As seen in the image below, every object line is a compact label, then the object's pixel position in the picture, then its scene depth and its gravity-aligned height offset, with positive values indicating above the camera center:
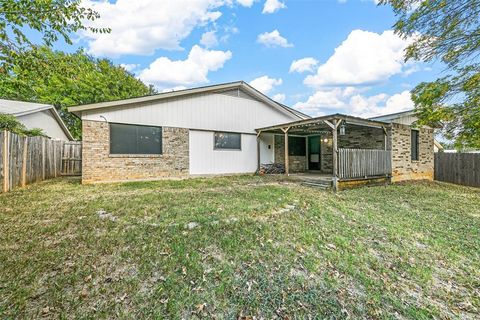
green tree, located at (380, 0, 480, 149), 4.71 +2.52
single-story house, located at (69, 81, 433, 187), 8.06 +0.99
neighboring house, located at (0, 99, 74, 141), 11.19 +2.62
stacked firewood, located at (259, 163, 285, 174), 11.71 -0.37
